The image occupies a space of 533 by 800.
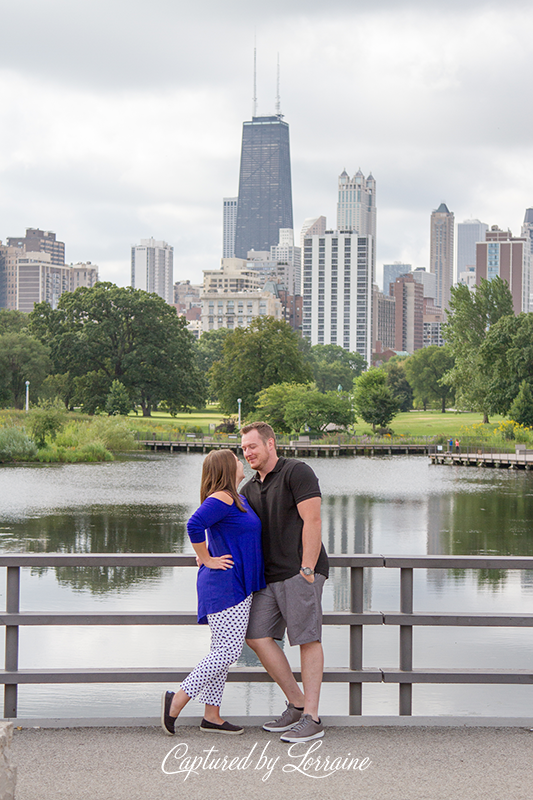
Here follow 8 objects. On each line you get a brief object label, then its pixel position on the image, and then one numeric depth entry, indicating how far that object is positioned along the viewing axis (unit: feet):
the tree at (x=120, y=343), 263.29
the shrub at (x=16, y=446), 149.28
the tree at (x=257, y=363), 261.65
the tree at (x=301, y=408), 231.09
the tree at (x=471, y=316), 263.90
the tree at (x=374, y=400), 261.03
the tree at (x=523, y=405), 208.64
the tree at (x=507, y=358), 210.79
